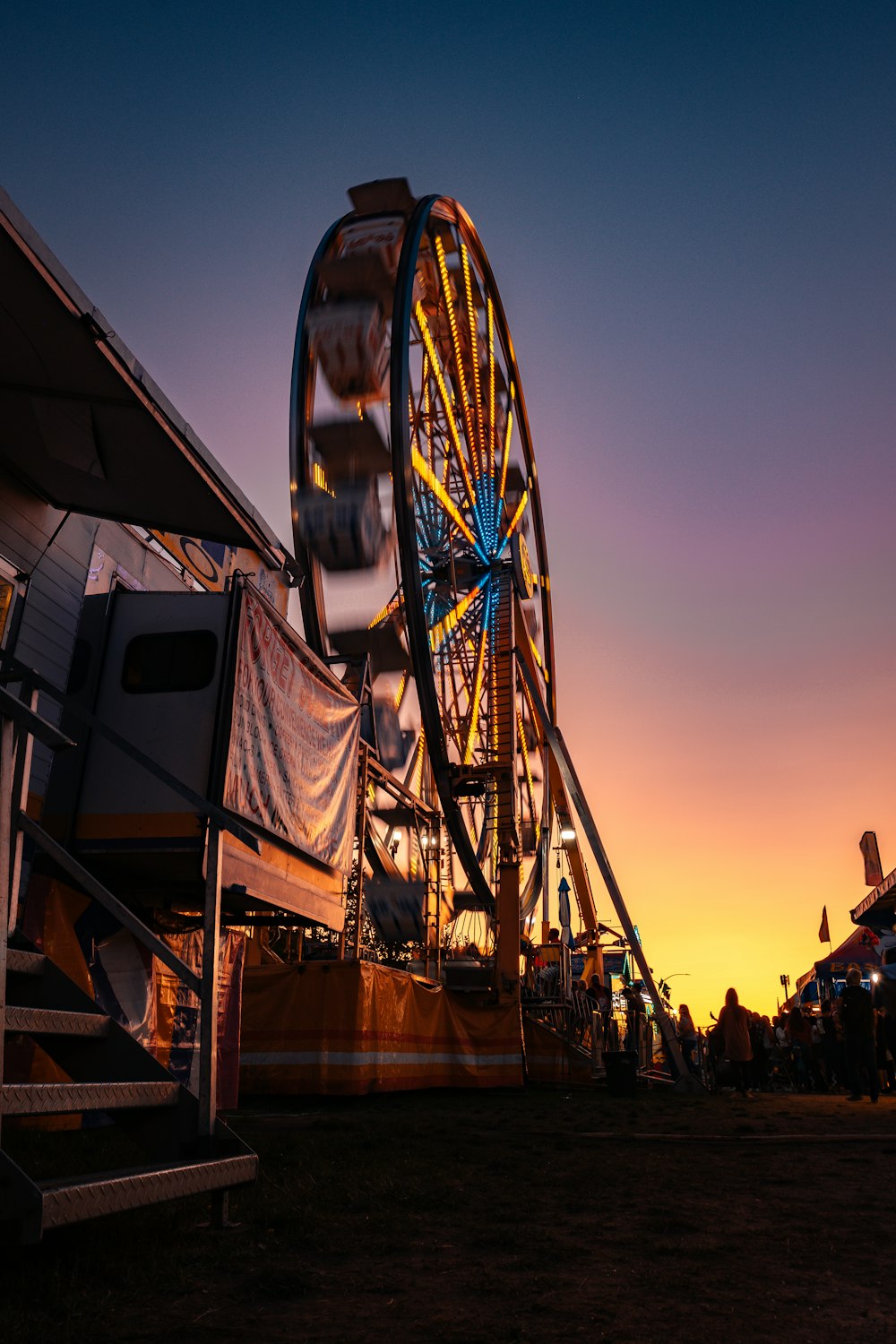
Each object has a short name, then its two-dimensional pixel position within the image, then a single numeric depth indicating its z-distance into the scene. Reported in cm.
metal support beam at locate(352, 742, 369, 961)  1152
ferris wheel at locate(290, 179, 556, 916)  1406
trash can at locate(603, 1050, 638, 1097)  1273
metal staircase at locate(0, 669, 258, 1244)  245
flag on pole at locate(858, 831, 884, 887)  3784
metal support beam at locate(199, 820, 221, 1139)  338
